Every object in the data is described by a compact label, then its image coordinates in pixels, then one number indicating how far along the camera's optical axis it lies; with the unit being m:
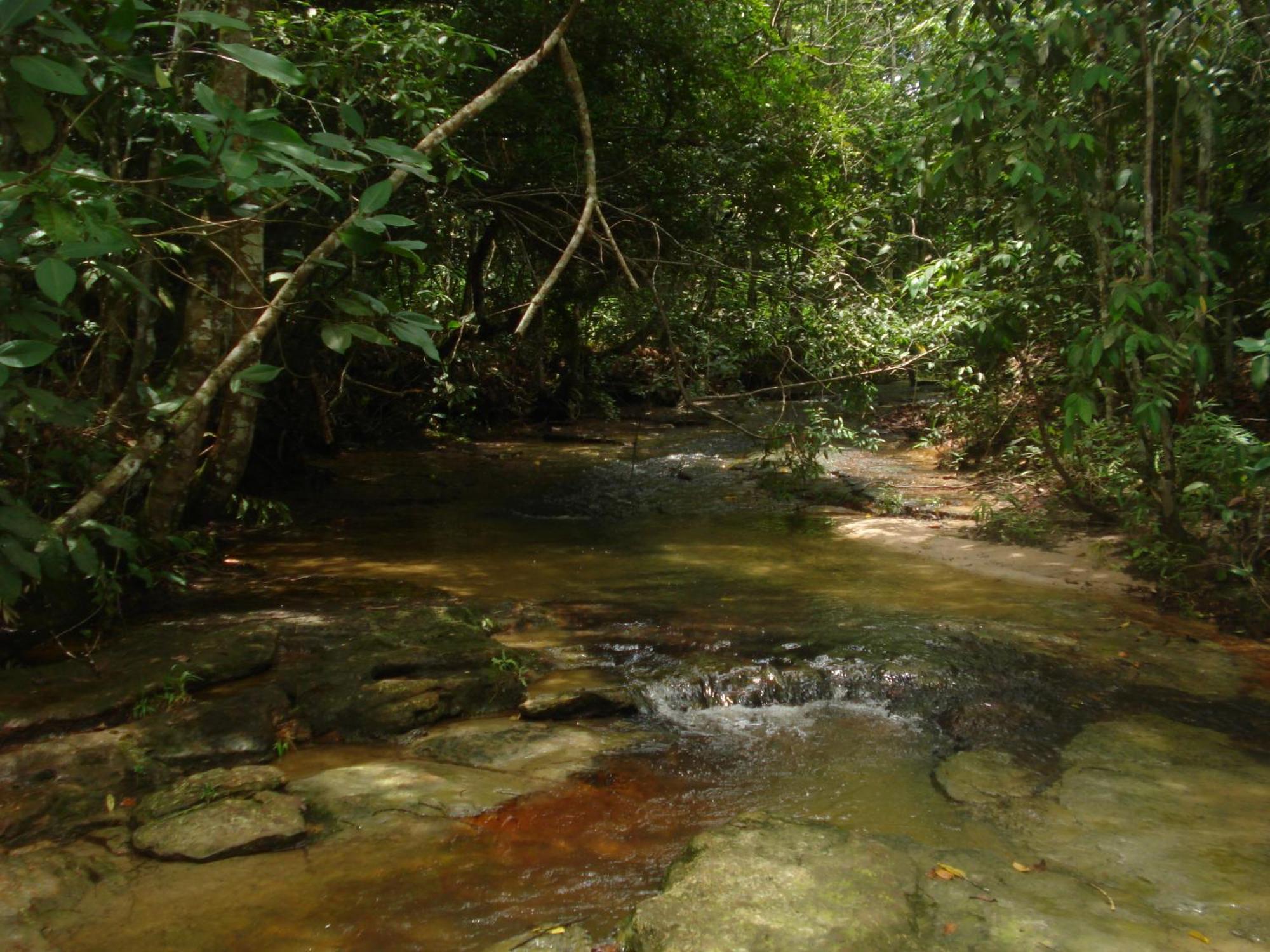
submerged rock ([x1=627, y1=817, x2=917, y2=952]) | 2.65
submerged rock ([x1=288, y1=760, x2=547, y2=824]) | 3.67
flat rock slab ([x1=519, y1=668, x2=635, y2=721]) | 4.64
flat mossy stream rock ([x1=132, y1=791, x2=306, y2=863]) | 3.32
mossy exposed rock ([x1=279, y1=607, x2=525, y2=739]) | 4.46
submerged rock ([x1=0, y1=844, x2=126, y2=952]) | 2.84
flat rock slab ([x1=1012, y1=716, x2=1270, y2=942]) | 3.04
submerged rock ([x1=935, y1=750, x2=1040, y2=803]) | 3.88
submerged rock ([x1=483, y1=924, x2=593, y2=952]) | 2.82
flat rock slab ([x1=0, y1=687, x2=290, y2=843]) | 3.47
